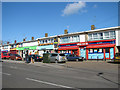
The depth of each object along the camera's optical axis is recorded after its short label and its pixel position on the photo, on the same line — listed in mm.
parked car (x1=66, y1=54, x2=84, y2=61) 27523
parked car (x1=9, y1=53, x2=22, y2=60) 33906
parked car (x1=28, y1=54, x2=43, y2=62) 28661
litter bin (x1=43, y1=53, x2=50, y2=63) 23609
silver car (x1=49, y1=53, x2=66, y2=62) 23266
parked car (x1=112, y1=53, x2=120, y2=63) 19719
